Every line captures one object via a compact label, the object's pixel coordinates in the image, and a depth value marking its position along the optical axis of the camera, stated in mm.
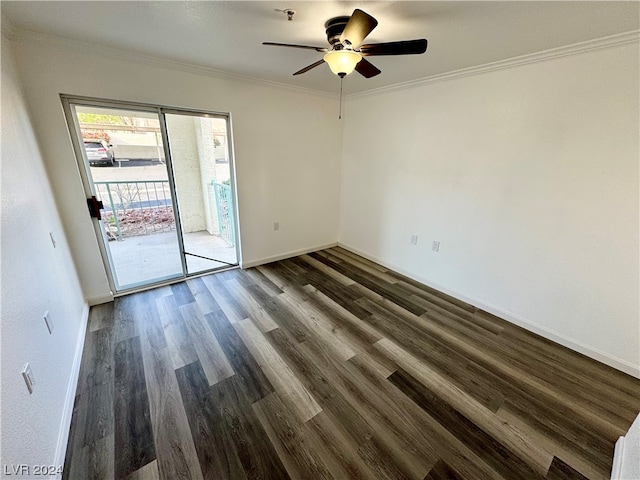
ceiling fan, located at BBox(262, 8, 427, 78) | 1369
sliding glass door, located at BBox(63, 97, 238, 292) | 2479
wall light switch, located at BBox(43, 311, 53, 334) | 1474
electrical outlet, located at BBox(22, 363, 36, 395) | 1112
